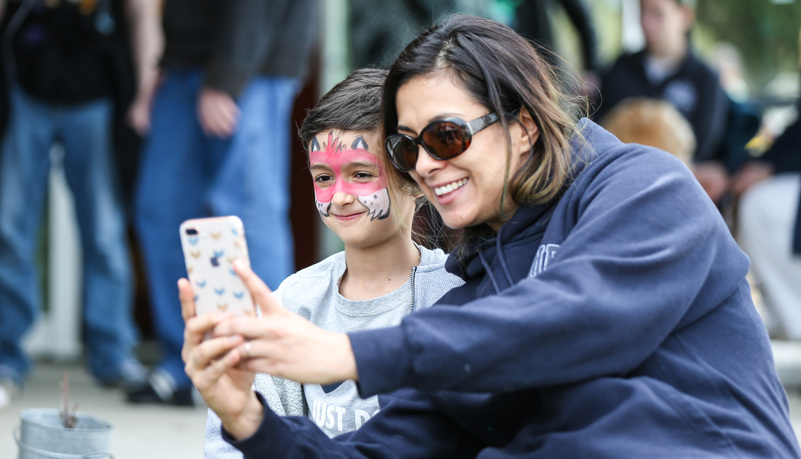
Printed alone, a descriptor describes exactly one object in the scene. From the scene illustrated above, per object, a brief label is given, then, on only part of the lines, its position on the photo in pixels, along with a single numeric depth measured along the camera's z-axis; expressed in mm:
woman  3174
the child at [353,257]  4672
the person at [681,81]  10414
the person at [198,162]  8242
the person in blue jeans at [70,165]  9078
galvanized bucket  4844
